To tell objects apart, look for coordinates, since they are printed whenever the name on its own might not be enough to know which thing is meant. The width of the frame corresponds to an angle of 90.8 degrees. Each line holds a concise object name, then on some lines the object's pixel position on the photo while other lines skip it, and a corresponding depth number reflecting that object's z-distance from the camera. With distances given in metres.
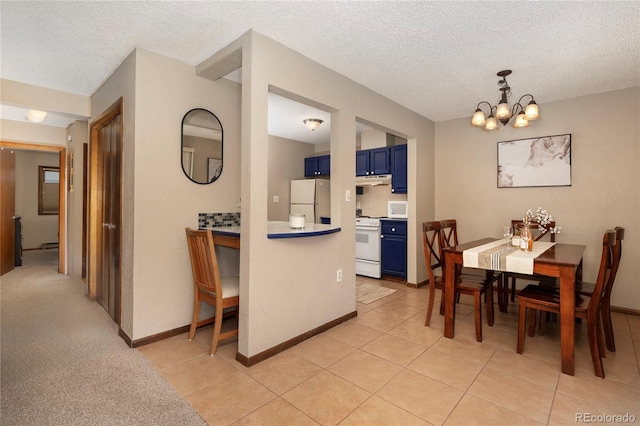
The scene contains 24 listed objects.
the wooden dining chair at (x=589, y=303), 2.13
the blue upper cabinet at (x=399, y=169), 4.75
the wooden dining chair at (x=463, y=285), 2.71
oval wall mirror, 2.85
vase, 2.77
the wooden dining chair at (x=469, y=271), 3.08
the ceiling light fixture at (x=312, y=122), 4.65
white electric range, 4.88
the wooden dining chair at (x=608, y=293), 2.35
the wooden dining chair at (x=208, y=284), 2.43
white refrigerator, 5.62
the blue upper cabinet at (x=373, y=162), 4.97
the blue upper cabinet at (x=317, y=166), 5.98
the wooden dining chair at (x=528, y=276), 3.41
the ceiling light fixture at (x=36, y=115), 3.77
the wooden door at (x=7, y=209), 4.93
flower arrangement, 3.51
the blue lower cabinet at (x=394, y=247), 4.63
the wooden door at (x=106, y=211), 2.96
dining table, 2.19
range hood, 5.05
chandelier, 2.77
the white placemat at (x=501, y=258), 2.39
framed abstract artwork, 3.83
